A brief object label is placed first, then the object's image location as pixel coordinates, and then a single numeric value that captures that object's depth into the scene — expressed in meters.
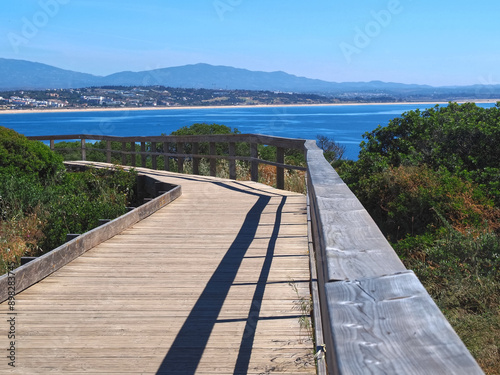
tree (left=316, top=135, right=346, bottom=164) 26.43
